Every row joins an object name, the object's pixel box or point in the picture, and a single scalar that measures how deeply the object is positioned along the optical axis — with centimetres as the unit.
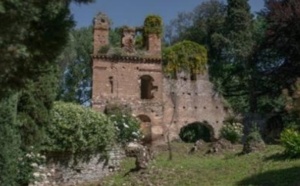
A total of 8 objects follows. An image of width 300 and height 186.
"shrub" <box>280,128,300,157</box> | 1470
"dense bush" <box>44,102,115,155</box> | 1450
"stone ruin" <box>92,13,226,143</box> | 2258
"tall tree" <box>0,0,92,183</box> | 473
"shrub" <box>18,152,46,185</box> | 1299
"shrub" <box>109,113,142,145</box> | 1755
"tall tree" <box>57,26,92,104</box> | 3366
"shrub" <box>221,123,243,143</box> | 2094
